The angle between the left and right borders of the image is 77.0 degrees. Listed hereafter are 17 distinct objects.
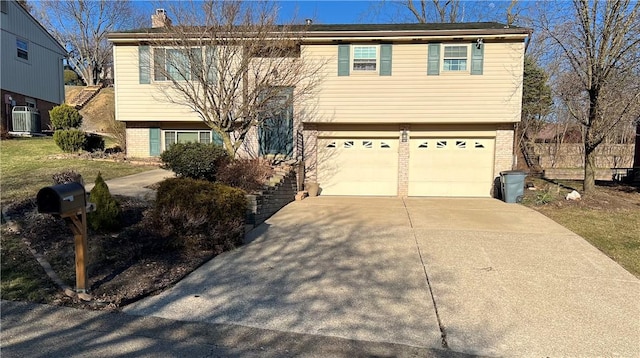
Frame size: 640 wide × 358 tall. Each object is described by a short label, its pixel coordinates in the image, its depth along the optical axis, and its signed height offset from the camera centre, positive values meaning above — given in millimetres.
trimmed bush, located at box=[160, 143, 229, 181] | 9070 -445
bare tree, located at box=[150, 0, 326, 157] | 10023 +2047
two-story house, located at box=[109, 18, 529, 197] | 13430 +1289
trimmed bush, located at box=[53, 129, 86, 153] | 14906 -71
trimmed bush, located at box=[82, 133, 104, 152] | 15703 -183
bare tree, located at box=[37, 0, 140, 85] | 42094 +10345
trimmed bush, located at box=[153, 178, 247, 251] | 6090 -1122
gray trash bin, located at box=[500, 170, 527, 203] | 12297 -1181
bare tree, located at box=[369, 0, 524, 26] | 27656 +9226
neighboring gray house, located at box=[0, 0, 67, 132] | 21188 +4243
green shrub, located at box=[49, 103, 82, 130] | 16984 +873
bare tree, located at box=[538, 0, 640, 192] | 10875 +2327
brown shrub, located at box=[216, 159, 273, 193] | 9078 -797
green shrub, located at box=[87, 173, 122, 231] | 6301 -1153
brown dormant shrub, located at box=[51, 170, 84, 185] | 7598 -756
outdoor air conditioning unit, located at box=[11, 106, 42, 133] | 20094 +858
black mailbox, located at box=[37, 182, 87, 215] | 3817 -593
